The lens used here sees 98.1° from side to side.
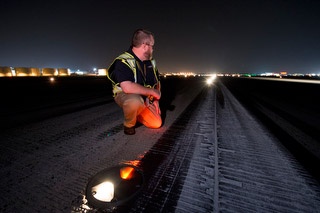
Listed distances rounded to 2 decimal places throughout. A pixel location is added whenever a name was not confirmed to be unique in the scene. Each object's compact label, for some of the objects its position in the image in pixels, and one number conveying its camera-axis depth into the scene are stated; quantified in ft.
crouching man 7.77
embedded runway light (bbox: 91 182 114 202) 3.91
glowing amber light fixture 4.75
